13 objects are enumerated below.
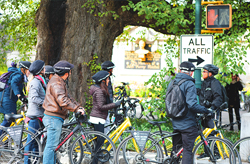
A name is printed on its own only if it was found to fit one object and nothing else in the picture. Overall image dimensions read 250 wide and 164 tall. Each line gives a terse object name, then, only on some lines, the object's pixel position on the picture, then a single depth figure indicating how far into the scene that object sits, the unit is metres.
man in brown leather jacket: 8.81
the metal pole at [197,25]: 12.45
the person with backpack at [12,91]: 12.26
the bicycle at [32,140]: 9.56
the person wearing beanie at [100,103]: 10.00
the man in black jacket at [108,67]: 12.21
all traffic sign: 12.03
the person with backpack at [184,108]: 8.73
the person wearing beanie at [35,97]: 9.76
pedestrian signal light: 11.73
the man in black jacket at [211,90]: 11.87
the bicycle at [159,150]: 9.26
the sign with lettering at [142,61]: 45.37
